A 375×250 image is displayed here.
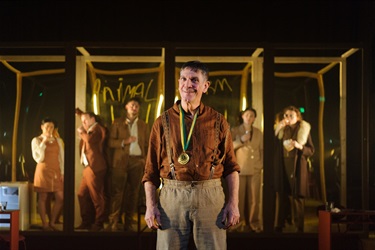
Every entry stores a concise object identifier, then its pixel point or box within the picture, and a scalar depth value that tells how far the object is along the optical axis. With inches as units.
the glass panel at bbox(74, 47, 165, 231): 405.1
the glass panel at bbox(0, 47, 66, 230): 404.2
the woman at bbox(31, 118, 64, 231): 404.5
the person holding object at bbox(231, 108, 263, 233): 408.2
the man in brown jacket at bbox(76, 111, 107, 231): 405.1
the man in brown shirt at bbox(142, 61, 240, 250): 184.7
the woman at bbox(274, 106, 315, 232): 406.6
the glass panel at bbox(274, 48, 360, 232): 407.2
